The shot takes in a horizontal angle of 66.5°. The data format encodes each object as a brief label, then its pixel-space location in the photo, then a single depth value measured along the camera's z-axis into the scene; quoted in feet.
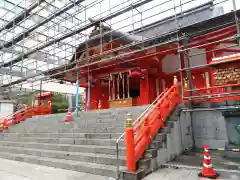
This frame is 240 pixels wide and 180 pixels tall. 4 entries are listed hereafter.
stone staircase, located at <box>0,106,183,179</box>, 16.02
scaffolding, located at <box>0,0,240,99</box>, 38.60
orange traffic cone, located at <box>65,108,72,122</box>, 30.57
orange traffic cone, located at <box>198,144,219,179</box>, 13.50
